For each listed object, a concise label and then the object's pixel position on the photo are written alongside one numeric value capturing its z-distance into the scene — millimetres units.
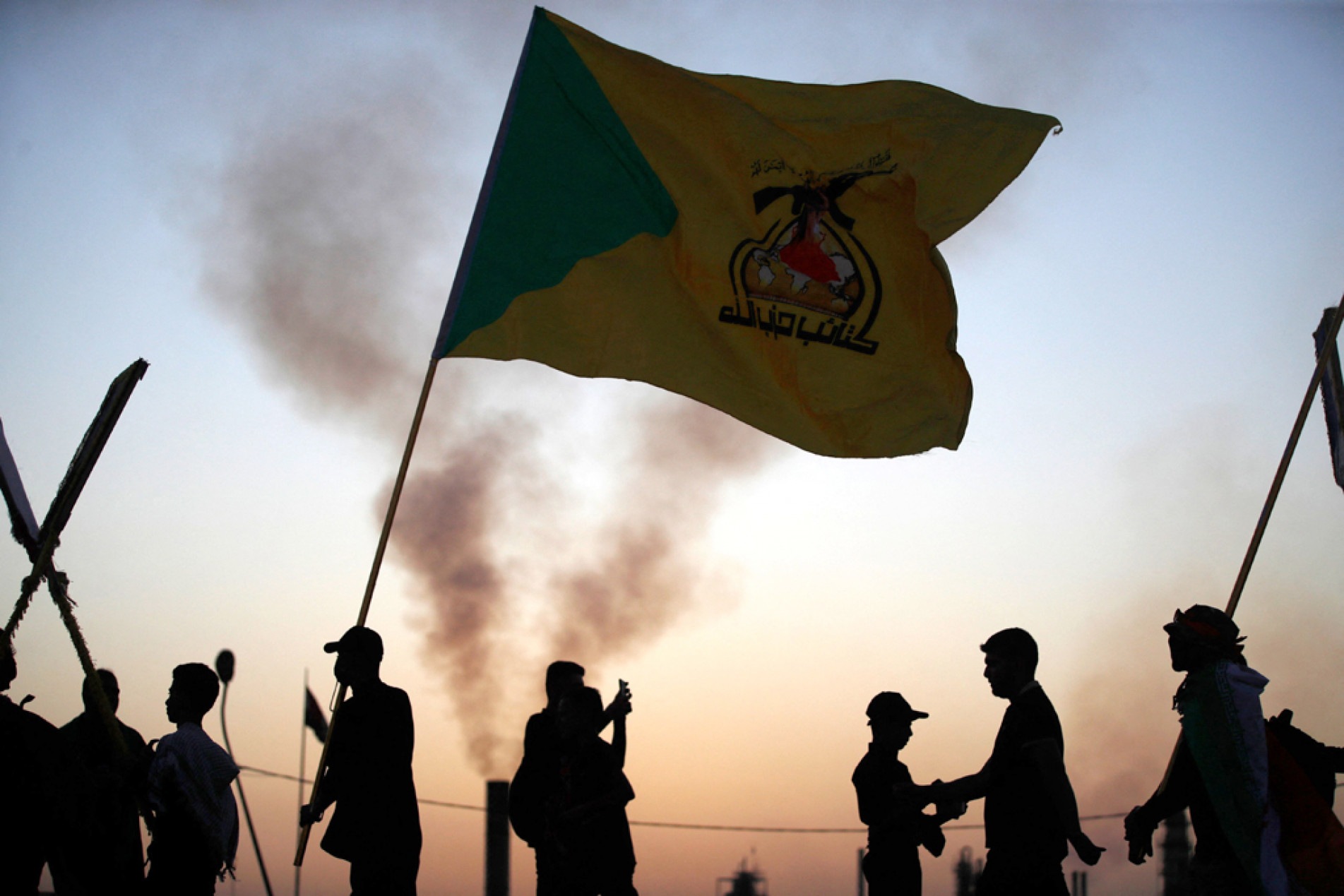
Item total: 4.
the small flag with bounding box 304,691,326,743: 16812
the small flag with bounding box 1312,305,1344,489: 7711
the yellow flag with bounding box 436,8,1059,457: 7859
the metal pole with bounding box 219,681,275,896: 11088
